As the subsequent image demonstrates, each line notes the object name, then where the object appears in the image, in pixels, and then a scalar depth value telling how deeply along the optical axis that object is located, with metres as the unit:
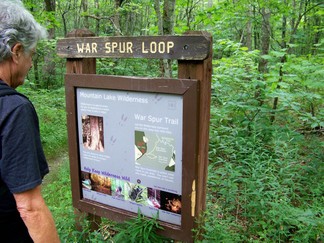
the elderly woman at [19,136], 1.49
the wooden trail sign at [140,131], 2.23
